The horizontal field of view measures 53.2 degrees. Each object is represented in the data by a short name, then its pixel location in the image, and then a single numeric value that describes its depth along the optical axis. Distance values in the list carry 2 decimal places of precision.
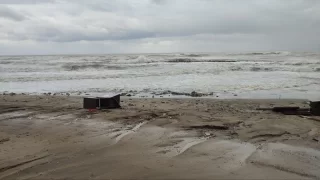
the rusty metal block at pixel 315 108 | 9.51
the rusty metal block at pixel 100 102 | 10.78
